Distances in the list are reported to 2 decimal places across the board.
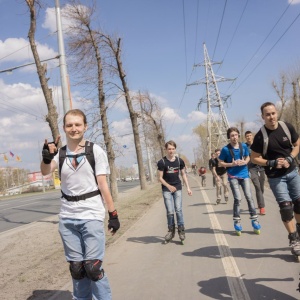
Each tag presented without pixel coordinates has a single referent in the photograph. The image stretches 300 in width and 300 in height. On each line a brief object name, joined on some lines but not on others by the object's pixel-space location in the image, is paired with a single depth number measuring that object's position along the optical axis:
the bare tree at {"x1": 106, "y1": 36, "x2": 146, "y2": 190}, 20.81
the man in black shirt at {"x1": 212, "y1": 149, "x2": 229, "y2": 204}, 13.04
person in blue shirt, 7.48
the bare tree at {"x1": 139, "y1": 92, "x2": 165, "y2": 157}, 41.66
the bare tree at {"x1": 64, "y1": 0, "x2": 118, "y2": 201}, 17.41
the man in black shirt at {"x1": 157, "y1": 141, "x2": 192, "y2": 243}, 7.32
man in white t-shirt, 3.46
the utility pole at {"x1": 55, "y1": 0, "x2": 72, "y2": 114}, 10.69
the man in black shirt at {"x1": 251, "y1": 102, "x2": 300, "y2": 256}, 4.90
